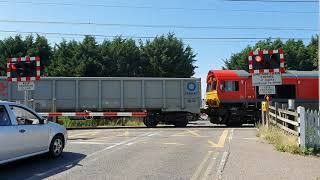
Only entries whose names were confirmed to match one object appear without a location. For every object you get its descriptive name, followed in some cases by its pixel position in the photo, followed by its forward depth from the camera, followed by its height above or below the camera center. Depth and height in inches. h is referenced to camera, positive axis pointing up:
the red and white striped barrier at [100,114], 1129.9 -20.0
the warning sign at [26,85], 802.8 +33.0
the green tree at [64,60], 1980.8 +185.2
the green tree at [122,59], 2027.6 +190.5
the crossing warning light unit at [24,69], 802.2 +59.7
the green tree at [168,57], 2089.0 +200.3
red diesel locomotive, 1180.5 +21.4
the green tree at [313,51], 2254.7 +246.6
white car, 408.5 -25.3
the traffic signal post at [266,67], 800.3 +58.7
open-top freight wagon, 1173.1 +21.5
